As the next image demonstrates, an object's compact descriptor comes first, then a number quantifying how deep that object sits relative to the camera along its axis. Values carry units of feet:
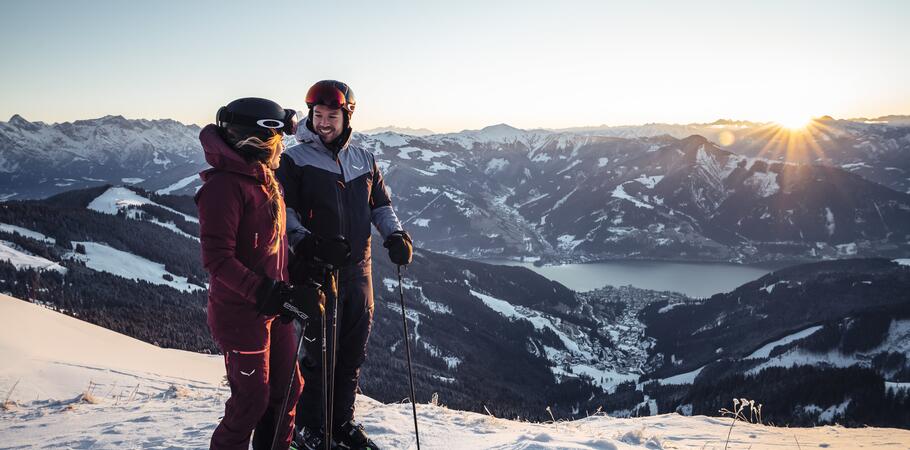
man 15.57
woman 12.12
